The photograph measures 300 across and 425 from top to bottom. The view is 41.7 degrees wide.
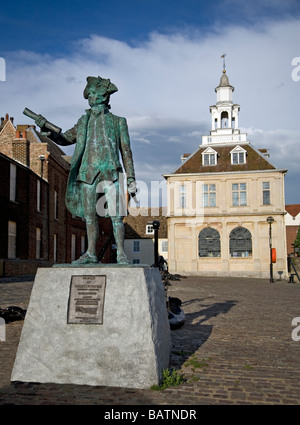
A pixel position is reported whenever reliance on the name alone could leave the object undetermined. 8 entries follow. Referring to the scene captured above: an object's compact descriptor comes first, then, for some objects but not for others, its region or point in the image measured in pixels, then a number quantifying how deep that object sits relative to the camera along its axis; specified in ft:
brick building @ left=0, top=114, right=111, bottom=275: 71.77
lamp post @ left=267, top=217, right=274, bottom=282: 85.97
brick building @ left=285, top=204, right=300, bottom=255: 219.00
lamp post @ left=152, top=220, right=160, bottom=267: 29.65
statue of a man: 17.87
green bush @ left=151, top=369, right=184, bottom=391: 14.55
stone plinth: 14.78
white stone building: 107.96
